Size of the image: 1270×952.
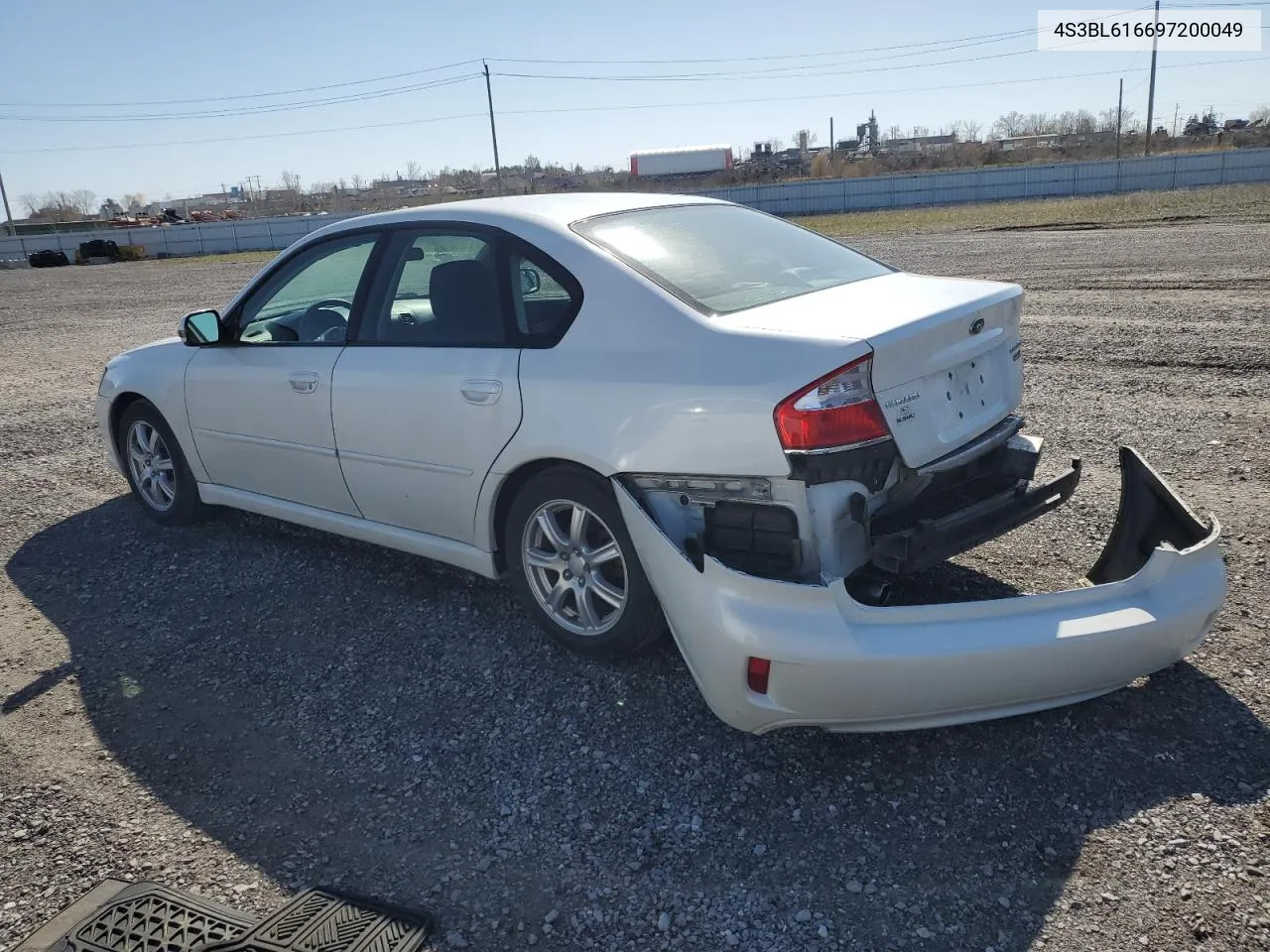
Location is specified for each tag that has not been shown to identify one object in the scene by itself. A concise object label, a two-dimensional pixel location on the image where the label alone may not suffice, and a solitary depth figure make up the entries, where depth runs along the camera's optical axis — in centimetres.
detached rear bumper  279
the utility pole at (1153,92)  5584
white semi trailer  6525
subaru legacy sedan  288
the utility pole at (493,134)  5208
